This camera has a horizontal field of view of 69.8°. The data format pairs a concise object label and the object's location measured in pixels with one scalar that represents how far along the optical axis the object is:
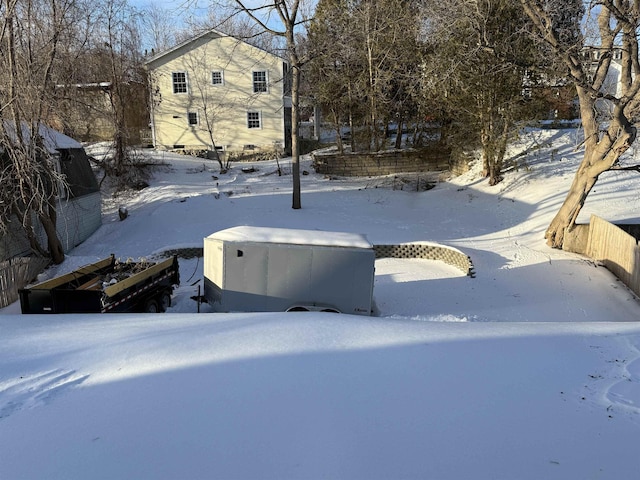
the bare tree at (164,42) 49.42
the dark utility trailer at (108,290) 8.38
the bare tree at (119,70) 24.86
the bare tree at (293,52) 17.59
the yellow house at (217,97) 30.64
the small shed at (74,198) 14.38
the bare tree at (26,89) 10.16
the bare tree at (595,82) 11.52
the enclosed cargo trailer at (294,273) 8.94
